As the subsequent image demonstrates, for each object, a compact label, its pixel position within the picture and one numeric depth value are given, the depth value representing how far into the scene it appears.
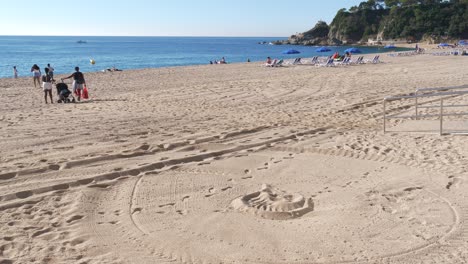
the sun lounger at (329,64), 31.06
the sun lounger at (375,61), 33.03
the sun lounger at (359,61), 32.53
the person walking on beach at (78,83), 14.88
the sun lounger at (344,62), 31.60
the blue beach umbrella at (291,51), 59.27
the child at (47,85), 14.46
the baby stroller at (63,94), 14.46
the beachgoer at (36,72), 20.27
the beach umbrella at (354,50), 49.23
